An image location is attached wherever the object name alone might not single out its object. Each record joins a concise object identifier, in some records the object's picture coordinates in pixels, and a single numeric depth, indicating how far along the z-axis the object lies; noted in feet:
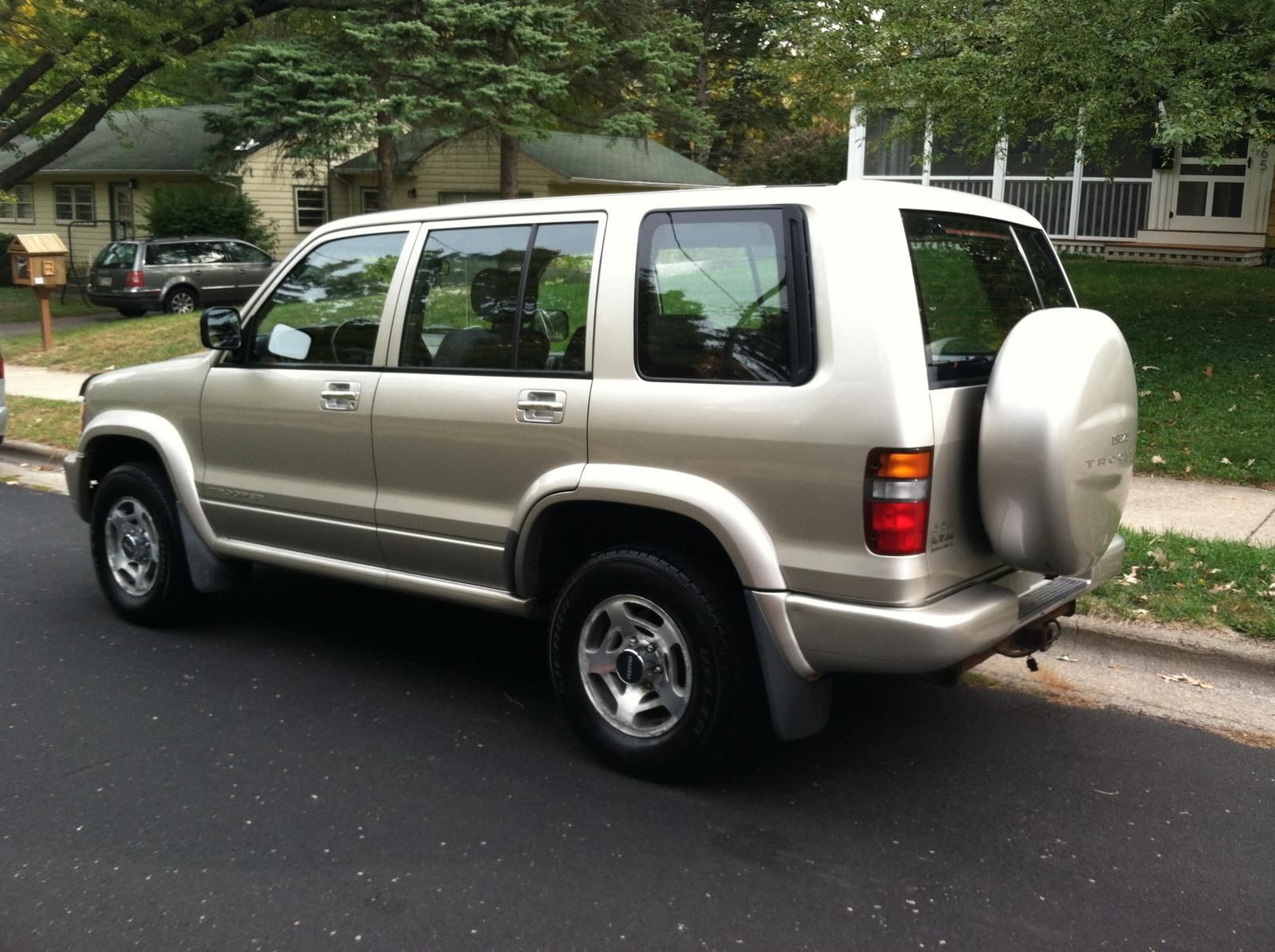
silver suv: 11.58
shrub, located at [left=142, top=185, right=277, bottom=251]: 89.92
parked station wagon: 74.33
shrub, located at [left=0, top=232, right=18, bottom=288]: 108.58
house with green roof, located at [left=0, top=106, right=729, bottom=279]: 93.45
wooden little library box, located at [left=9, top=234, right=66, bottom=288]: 53.78
